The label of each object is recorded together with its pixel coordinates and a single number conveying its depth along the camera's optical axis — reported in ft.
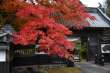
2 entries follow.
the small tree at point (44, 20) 21.88
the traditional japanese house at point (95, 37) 36.94
